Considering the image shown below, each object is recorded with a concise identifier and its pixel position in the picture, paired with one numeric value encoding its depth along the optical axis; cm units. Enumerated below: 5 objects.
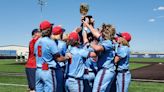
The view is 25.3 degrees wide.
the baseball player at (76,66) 802
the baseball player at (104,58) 783
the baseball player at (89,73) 854
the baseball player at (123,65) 904
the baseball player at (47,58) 817
